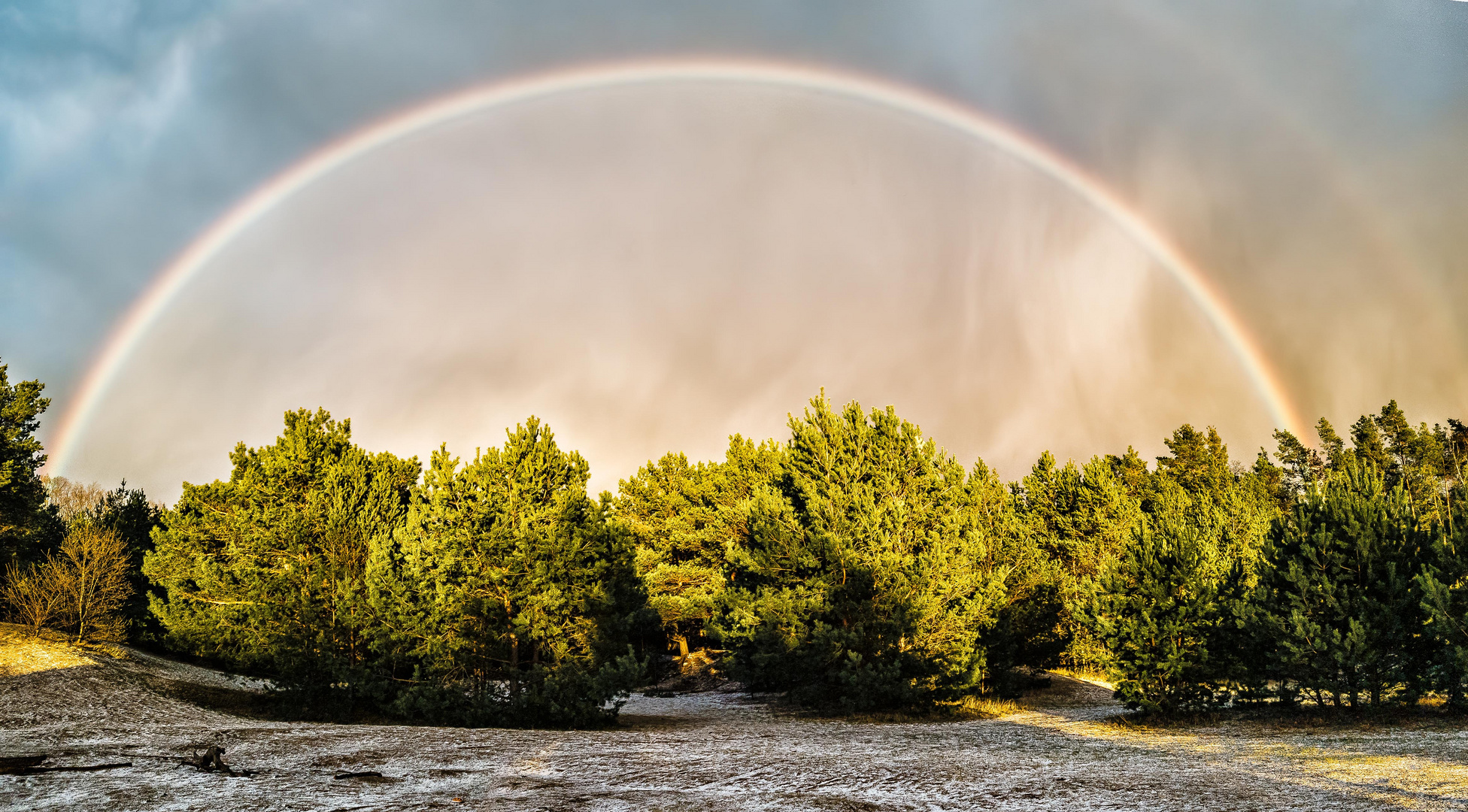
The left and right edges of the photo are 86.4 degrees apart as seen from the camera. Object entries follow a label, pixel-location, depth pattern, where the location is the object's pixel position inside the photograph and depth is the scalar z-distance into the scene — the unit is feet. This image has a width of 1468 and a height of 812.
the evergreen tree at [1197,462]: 204.70
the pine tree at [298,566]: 67.29
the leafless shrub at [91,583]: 94.43
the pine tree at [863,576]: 66.54
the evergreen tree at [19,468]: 106.73
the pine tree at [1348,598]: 51.11
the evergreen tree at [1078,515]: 124.47
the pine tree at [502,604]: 60.70
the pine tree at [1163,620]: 58.39
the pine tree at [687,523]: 112.78
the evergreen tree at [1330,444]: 227.20
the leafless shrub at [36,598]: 92.27
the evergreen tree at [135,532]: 117.29
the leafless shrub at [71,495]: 221.87
